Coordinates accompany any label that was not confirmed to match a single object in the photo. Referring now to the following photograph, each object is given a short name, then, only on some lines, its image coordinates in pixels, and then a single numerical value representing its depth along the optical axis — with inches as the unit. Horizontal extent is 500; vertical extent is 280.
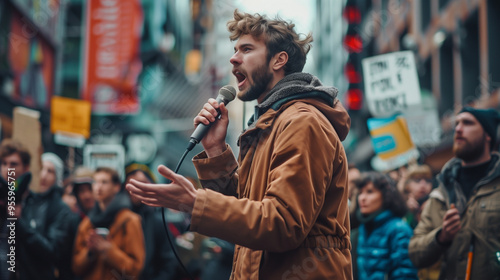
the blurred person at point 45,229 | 211.3
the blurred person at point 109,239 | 237.3
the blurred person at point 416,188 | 279.1
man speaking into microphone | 92.7
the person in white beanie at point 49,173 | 272.7
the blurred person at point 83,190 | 299.9
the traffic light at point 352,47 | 1104.8
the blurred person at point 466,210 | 171.9
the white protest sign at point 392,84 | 328.8
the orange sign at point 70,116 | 414.9
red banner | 750.5
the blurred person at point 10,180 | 183.6
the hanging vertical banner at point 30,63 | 620.7
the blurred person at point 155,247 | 267.8
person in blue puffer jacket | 211.5
